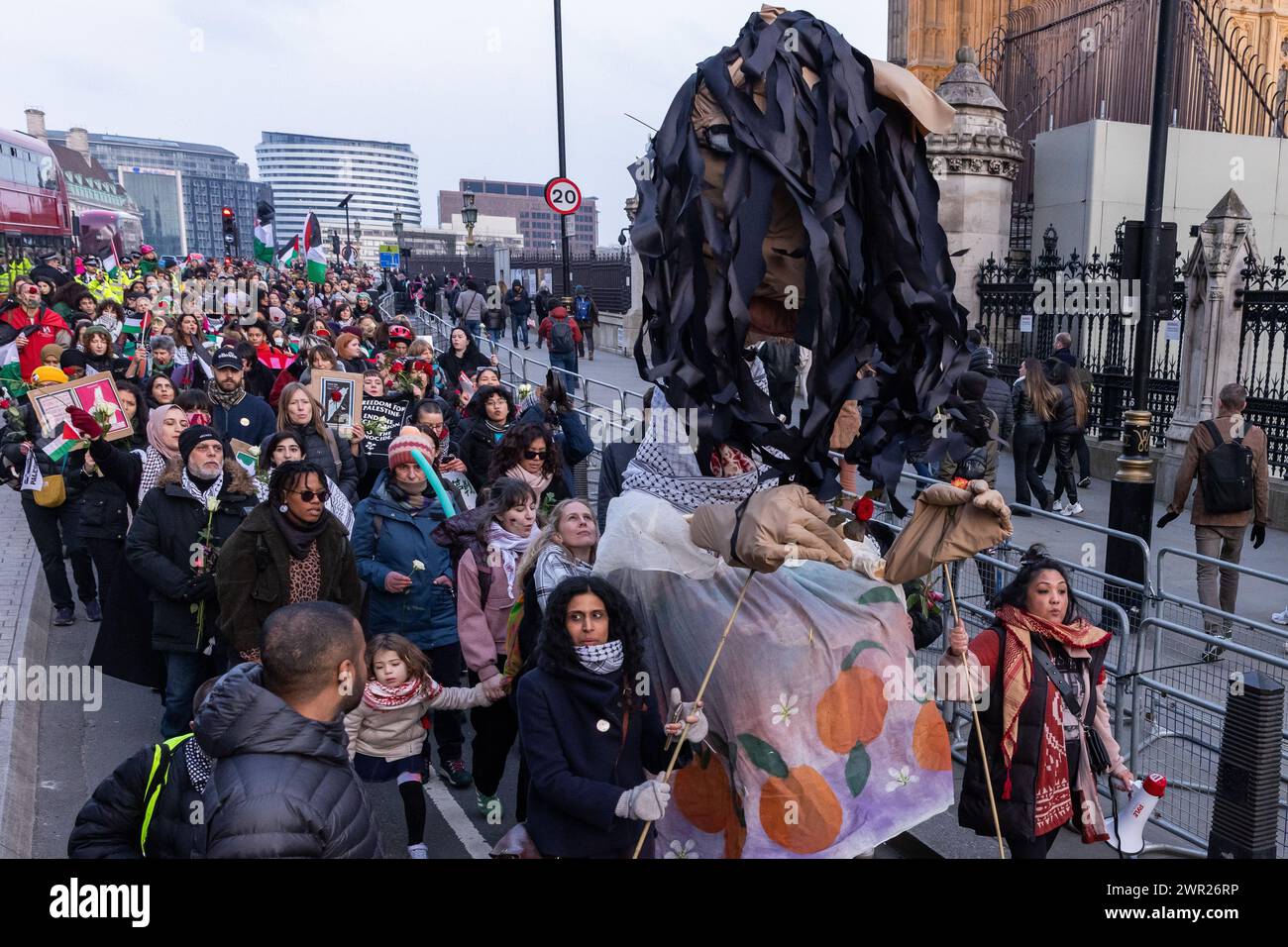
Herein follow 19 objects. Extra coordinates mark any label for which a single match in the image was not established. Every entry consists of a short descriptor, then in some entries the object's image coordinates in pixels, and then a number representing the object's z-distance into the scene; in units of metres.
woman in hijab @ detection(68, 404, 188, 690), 6.03
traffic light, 28.30
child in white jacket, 4.81
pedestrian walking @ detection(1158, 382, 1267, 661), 7.91
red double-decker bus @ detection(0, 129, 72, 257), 25.25
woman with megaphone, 3.98
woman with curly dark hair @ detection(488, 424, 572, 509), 6.18
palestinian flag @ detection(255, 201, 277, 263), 24.92
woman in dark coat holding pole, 3.58
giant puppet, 3.04
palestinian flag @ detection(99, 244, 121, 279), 23.23
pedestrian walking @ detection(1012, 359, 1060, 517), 11.42
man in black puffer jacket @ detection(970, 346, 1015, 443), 10.24
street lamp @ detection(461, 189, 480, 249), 29.72
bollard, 4.18
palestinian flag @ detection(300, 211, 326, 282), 20.97
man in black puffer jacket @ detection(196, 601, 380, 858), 2.55
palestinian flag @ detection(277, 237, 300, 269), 21.52
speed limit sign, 15.74
